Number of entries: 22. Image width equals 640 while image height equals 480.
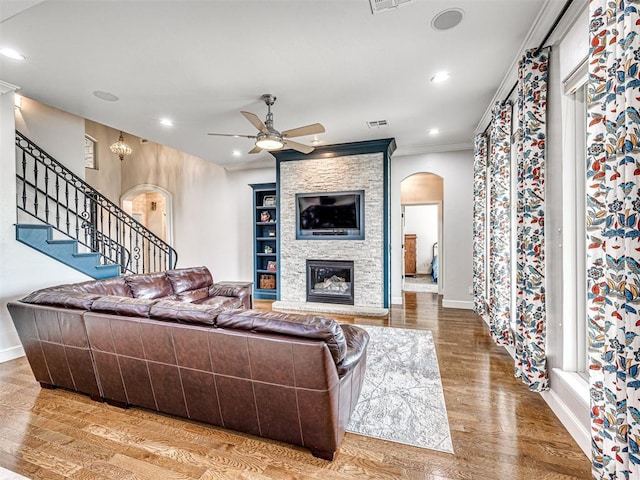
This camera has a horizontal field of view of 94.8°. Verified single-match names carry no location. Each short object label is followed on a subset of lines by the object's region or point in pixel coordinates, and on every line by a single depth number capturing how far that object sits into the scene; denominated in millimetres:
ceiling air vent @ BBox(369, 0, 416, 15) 2043
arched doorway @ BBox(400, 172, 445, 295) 8672
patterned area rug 2033
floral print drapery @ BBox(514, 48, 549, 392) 2387
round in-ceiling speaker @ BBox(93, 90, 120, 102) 3365
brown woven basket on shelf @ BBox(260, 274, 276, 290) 6471
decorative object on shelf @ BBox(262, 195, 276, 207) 6434
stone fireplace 5137
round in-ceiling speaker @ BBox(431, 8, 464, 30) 2159
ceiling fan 3430
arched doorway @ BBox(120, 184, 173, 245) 8844
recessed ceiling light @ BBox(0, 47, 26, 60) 2609
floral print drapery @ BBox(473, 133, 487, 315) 4465
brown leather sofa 1672
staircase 3552
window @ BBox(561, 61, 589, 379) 2110
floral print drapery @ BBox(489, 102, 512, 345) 3301
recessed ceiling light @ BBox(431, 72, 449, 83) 3037
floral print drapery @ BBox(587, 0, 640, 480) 1181
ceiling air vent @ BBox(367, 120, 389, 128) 4289
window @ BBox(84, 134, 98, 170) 6910
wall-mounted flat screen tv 5266
